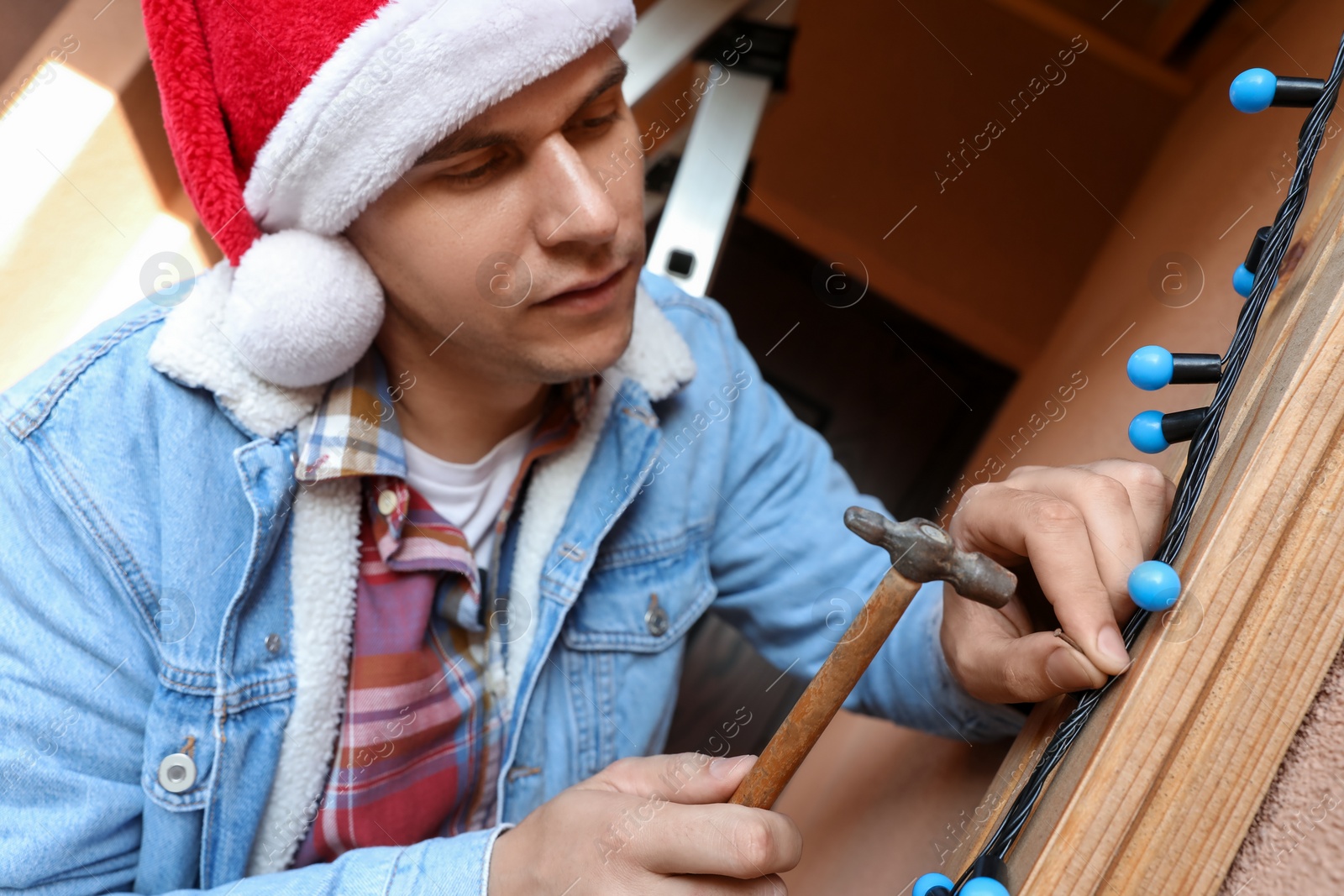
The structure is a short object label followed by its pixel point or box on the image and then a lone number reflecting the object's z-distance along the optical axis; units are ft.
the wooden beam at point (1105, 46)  5.58
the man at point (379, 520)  2.08
